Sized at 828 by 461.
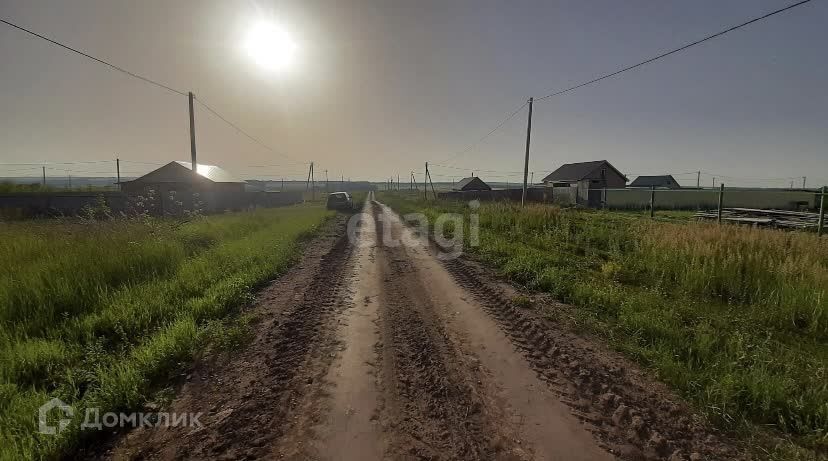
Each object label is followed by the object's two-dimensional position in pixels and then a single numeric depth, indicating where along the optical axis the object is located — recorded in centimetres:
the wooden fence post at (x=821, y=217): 844
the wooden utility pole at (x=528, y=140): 1933
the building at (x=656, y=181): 5655
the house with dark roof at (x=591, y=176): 3519
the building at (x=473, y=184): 5013
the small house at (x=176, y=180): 2700
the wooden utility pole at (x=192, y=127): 1764
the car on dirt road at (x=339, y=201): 2677
